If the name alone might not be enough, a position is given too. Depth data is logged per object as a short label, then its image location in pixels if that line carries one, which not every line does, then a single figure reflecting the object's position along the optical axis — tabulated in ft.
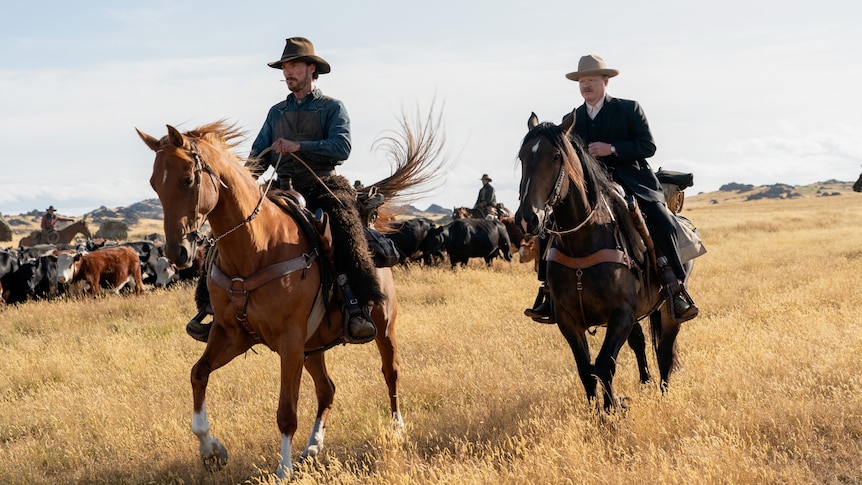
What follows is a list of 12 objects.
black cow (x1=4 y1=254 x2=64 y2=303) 61.57
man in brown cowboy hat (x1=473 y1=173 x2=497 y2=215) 96.27
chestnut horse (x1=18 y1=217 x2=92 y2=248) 124.32
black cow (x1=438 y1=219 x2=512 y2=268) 79.56
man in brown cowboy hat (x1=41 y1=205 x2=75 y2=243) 115.75
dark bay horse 20.26
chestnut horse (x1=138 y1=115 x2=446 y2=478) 17.11
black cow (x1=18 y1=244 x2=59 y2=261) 73.65
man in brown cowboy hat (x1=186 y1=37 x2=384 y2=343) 21.15
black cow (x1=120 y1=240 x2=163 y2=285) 72.38
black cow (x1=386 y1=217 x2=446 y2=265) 78.59
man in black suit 23.59
